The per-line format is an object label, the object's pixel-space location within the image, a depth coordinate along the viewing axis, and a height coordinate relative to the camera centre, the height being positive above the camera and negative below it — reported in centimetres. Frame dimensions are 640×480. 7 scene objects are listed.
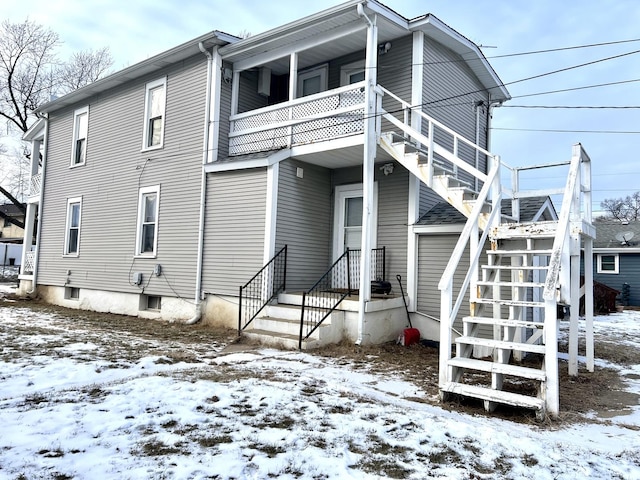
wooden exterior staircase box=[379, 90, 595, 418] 466 +5
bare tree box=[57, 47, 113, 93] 2961 +1283
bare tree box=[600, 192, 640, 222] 5503 +922
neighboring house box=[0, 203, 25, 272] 3697 +85
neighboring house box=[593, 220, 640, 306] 2053 +93
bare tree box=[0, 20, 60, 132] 2628 +1110
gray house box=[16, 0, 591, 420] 853 +205
